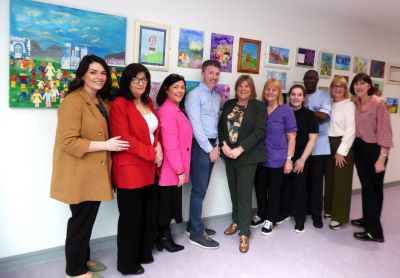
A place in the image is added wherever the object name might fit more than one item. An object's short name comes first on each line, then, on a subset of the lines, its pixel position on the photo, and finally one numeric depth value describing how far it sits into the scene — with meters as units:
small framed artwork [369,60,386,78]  4.12
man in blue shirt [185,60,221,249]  2.51
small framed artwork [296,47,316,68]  3.44
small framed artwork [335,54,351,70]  3.78
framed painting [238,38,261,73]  3.05
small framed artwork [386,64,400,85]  4.33
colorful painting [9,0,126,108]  2.00
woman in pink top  2.79
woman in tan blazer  1.77
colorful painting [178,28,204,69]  2.69
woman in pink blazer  2.27
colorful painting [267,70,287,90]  3.29
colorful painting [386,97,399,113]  4.39
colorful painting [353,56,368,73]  3.94
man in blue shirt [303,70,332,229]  3.04
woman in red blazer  1.98
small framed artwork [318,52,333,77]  3.63
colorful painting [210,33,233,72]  2.87
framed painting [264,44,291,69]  3.24
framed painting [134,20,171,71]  2.46
